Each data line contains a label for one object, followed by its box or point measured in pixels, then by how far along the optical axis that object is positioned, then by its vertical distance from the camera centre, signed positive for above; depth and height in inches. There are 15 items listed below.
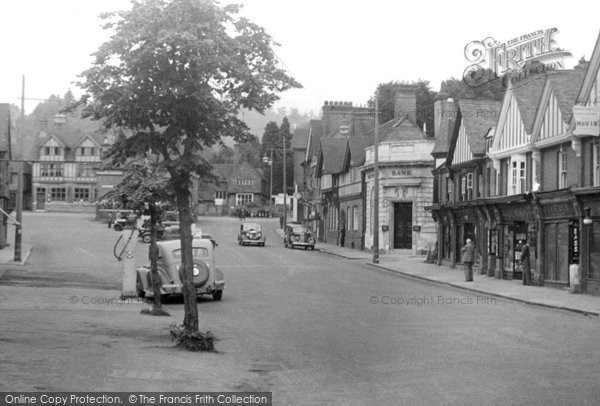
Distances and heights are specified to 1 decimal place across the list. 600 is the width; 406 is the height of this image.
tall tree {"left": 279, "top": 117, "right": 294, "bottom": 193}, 4682.8 +416.6
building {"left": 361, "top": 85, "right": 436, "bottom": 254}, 2208.4 +107.5
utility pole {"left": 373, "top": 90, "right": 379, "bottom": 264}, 1845.4 +33.2
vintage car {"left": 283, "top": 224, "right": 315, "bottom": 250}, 2365.9 -18.0
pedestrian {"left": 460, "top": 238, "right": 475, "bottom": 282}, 1378.0 -47.5
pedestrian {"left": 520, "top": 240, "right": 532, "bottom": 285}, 1318.3 -52.0
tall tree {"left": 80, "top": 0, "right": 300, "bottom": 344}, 579.5 +107.2
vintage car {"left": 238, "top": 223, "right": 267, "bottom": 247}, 2357.3 -14.4
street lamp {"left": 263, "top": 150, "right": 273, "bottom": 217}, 4389.3 +112.2
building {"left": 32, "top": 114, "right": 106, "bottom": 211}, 3961.6 +272.5
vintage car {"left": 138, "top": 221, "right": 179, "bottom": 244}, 1871.7 -7.9
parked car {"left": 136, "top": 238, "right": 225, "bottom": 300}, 979.3 -50.6
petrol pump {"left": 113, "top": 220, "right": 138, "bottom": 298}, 997.8 -46.0
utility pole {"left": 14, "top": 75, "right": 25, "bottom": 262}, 1588.3 +57.1
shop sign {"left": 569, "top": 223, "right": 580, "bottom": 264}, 1202.6 -13.8
